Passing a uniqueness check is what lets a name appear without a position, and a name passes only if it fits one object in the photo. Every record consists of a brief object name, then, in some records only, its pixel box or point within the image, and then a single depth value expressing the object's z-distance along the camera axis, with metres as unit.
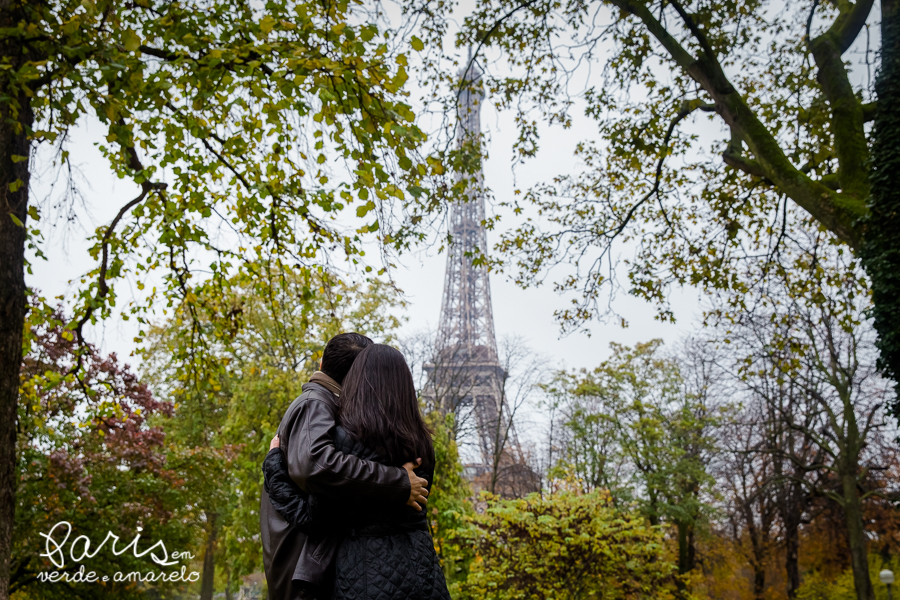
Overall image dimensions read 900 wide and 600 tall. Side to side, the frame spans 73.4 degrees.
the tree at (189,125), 3.03
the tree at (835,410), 13.23
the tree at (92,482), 9.12
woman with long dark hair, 1.90
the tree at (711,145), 5.50
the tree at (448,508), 7.91
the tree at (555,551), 7.77
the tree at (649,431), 16.84
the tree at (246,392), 5.45
